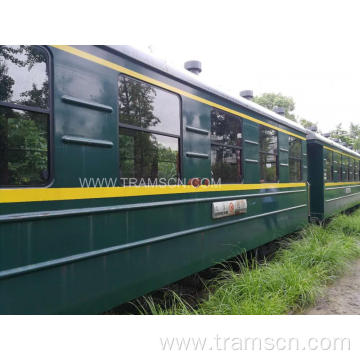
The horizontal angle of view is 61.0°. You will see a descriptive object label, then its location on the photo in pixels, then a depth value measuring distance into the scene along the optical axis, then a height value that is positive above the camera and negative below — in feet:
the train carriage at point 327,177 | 25.13 +0.26
